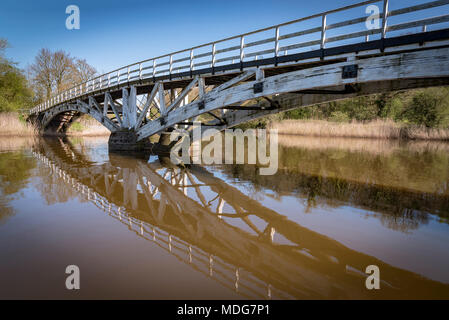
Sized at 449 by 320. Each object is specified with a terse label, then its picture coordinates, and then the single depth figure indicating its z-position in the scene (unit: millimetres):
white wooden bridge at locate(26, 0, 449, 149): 5895
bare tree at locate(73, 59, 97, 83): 37781
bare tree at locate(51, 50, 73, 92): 36250
